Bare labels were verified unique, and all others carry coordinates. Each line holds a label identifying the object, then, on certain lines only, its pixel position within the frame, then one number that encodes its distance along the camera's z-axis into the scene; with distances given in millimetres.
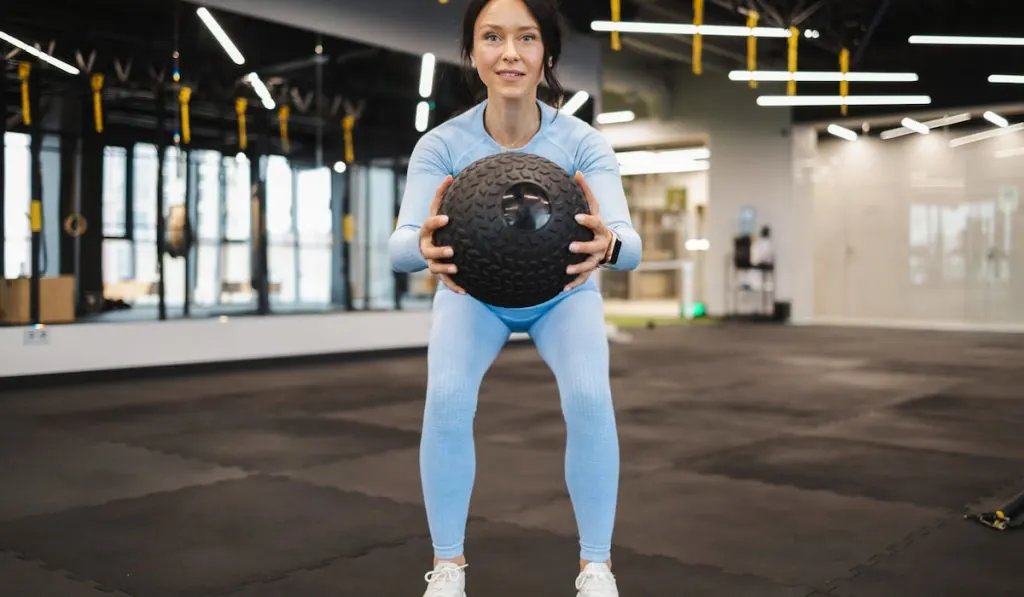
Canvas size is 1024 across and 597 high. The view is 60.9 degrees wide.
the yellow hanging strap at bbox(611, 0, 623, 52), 6945
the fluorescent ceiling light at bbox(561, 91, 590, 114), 9462
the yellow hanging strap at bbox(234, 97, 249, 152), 7695
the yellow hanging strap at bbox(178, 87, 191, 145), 7000
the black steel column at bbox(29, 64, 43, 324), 6062
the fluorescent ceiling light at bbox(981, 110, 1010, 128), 11312
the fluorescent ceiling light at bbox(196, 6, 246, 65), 6659
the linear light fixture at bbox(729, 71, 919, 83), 9376
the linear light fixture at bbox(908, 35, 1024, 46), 8727
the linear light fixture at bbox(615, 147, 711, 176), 14156
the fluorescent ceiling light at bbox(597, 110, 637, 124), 13766
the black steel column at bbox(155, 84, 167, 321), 6922
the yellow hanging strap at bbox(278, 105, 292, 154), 7887
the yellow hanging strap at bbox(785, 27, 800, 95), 8298
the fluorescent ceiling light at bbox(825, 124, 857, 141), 12500
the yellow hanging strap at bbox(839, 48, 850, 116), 9459
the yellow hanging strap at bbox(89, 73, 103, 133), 6859
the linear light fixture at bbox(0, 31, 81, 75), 6016
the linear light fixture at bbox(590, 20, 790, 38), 7328
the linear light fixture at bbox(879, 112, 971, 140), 11570
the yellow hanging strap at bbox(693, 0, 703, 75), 7262
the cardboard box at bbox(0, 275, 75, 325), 5918
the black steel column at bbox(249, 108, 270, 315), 7543
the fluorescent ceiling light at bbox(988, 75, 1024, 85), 10785
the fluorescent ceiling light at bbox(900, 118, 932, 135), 11904
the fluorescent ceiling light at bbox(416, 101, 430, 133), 8430
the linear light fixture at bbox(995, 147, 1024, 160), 11227
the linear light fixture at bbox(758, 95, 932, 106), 11344
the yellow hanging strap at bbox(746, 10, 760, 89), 7754
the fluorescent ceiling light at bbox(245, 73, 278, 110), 7527
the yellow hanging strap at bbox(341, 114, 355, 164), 8188
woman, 1651
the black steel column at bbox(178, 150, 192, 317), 7043
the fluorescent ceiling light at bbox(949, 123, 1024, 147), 11260
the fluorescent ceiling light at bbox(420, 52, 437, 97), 8234
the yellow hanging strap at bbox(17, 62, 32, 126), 6055
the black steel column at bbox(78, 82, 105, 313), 7215
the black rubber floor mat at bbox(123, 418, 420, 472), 3490
